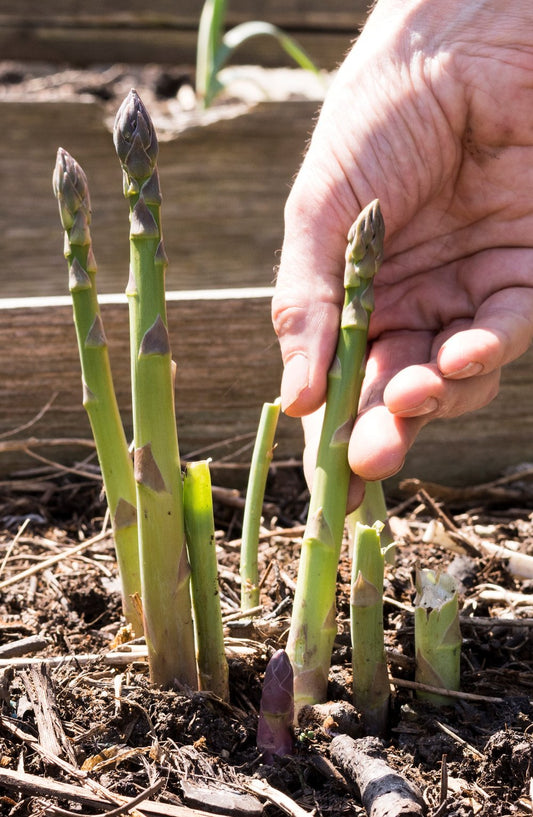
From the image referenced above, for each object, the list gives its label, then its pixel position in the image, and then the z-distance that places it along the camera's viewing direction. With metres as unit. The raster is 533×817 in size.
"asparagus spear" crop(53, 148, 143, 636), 0.70
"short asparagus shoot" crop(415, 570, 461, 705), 0.68
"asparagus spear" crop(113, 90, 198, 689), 0.65
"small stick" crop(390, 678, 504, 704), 0.69
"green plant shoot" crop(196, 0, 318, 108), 1.49
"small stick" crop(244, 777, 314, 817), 0.64
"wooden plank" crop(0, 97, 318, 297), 1.47
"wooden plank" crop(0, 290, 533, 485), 0.87
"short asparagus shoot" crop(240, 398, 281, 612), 0.73
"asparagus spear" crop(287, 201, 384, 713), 0.68
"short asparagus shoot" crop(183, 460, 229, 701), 0.67
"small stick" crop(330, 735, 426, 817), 0.63
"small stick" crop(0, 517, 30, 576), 0.77
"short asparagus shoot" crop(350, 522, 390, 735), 0.67
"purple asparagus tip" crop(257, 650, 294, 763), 0.66
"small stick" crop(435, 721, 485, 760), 0.67
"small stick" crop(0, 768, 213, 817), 0.64
